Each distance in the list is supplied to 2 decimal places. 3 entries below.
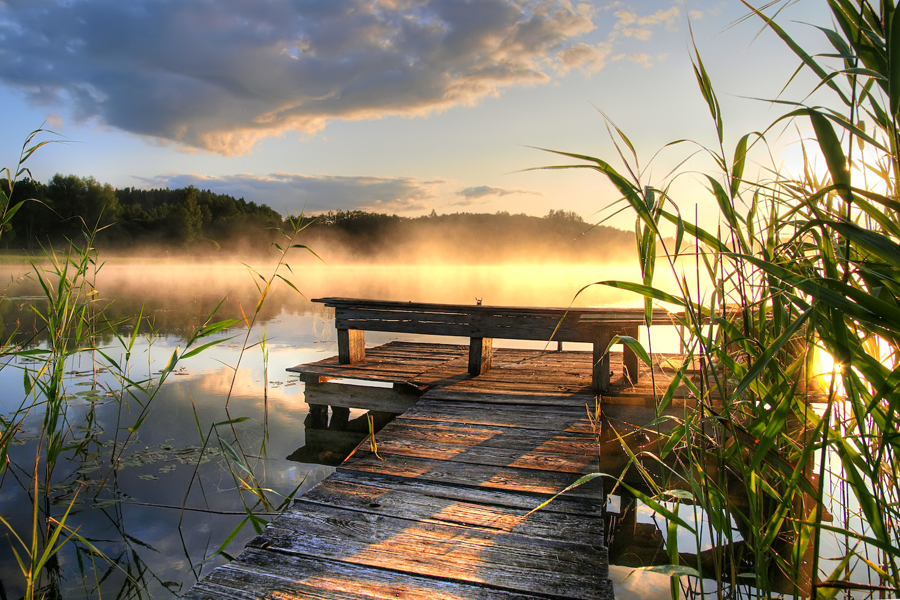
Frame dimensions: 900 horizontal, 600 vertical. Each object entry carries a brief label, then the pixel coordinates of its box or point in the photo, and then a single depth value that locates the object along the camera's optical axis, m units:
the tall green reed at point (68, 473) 2.97
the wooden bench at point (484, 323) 4.89
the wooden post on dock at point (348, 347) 6.75
